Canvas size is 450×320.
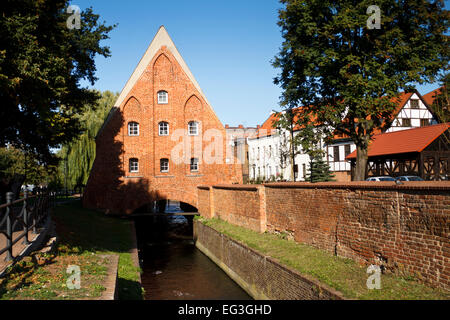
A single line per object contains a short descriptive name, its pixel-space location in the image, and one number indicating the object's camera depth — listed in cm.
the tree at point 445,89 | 1446
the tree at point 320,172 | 2773
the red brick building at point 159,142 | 2536
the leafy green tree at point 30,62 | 827
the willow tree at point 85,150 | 3672
